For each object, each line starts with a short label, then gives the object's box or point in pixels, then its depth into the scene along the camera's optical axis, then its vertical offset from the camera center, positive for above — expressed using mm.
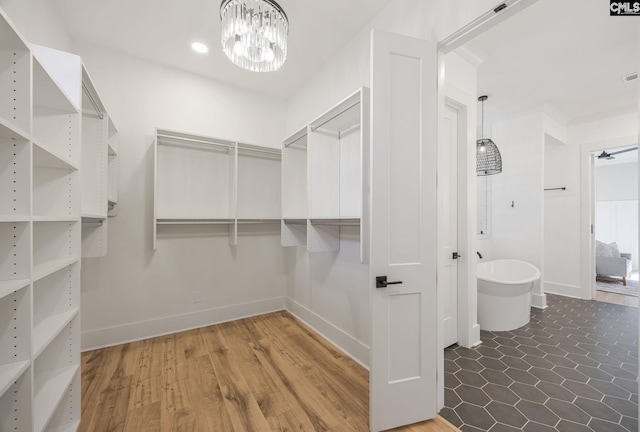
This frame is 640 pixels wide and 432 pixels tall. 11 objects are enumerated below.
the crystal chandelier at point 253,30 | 1564 +1191
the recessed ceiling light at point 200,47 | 2516 +1699
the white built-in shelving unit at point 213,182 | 2811 +417
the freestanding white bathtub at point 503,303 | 2953 -1019
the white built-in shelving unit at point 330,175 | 2406 +416
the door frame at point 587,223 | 4039 -105
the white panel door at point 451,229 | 2535 -127
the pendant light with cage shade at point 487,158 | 3365 +784
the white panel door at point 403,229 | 1542 -80
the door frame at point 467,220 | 2545 -36
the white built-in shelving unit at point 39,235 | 984 -89
